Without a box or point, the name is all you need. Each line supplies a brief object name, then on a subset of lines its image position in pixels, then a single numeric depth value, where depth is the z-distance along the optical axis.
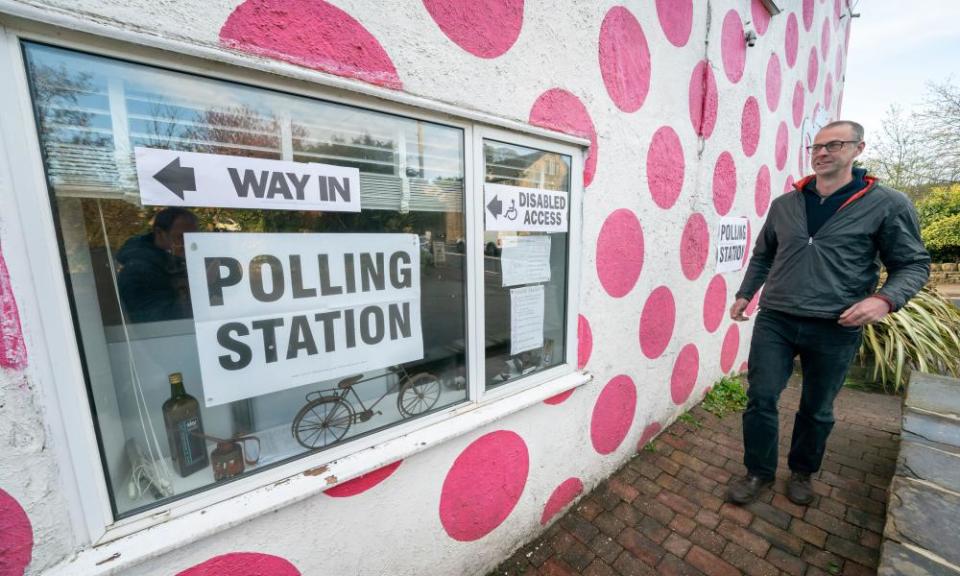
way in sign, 1.04
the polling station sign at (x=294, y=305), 1.17
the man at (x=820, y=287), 1.95
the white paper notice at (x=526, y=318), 2.00
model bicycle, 1.42
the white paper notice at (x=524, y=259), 1.89
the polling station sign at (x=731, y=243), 3.47
